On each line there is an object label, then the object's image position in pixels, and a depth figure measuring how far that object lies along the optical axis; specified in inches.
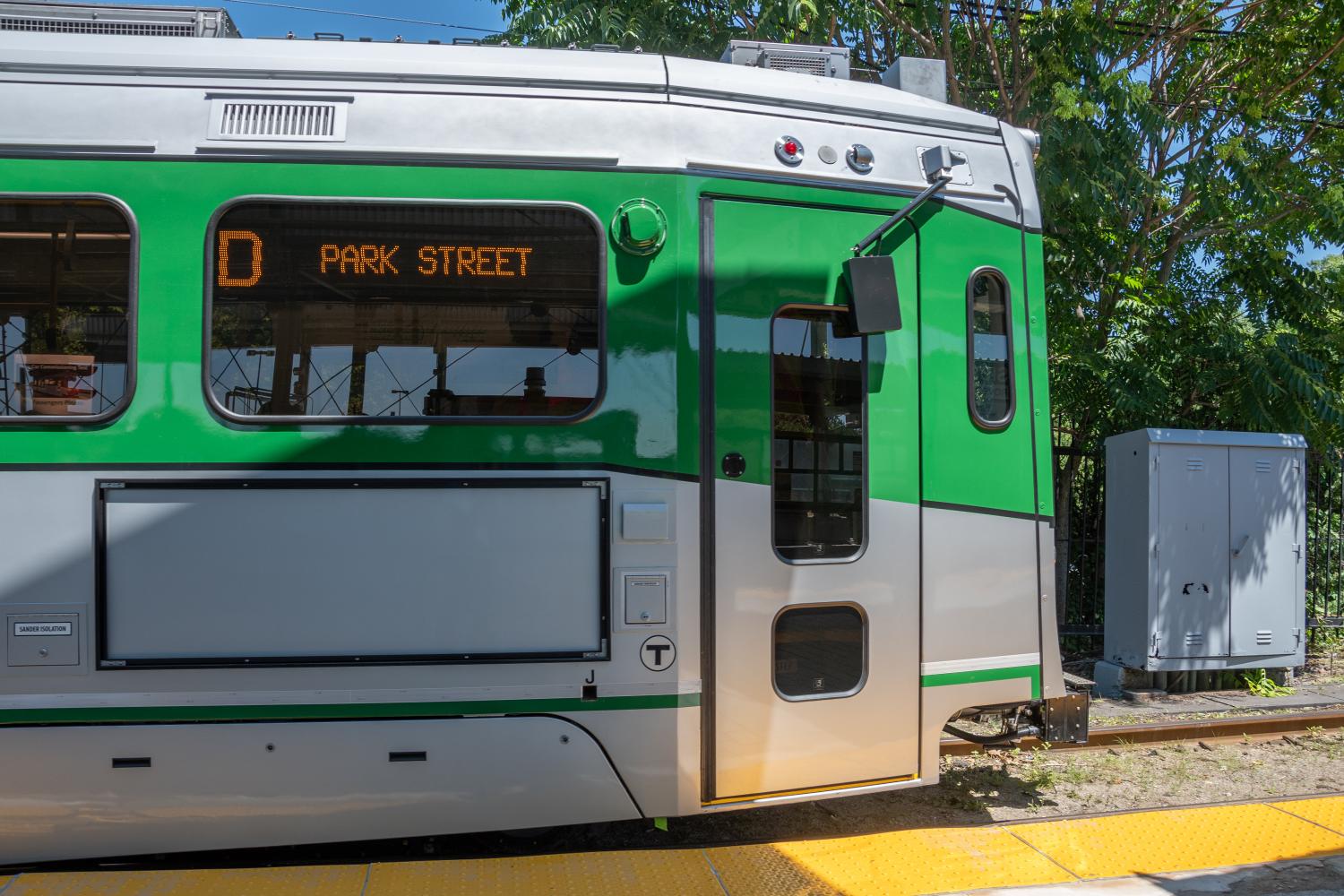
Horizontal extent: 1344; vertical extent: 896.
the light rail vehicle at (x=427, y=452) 139.2
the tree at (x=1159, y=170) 322.0
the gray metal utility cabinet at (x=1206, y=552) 300.0
